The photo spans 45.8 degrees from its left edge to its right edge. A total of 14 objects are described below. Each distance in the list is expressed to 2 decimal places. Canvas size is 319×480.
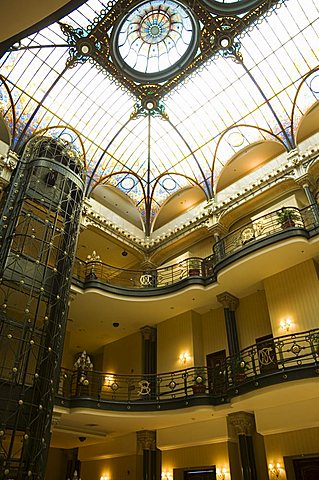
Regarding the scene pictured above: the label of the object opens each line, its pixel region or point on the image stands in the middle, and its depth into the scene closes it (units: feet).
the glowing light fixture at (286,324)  51.06
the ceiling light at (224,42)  58.75
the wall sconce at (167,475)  56.54
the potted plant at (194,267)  62.94
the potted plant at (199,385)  51.03
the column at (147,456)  57.36
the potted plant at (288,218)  52.75
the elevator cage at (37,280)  39.86
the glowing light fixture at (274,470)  46.03
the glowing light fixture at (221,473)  50.70
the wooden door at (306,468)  44.66
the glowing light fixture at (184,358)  62.18
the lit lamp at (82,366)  50.71
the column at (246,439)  46.26
